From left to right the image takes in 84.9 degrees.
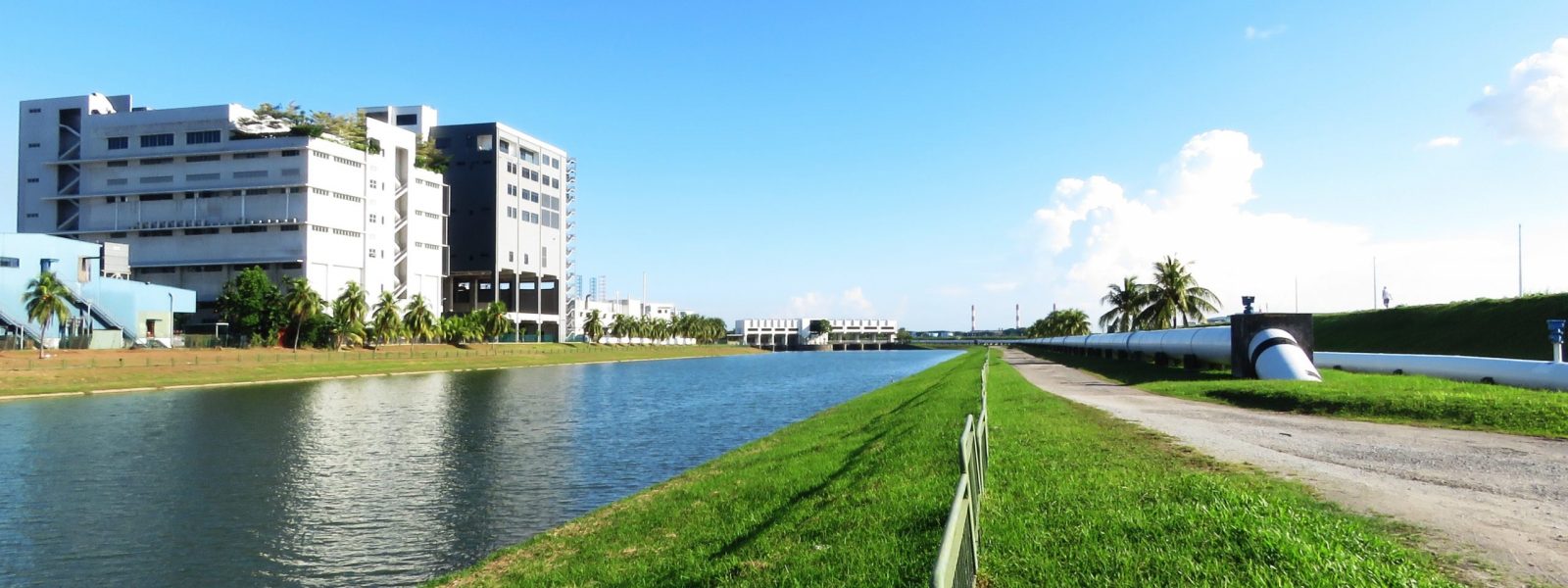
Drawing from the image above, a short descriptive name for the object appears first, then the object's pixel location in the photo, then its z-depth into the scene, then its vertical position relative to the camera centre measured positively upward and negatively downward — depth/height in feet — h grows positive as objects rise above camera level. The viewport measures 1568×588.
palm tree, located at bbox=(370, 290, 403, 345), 343.05 +0.07
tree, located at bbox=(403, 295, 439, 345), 374.43 -0.75
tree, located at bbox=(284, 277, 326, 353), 309.83 +6.08
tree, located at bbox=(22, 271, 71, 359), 229.86 +4.63
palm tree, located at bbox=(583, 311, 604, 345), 583.17 -5.65
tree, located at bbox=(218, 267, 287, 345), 305.53 +4.20
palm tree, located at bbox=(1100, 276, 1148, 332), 310.86 +6.17
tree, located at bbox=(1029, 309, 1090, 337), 498.28 -1.29
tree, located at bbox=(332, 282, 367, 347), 332.60 +3.14
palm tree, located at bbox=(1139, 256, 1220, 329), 259.19 +7.57
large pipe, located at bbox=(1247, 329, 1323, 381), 103.40 -4.63
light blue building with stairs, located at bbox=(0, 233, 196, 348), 251.39 +6.93
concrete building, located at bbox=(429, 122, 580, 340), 490.90 +56.43
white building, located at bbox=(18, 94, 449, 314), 359.87 +54.87
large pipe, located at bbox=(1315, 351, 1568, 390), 81.59 -5.37
